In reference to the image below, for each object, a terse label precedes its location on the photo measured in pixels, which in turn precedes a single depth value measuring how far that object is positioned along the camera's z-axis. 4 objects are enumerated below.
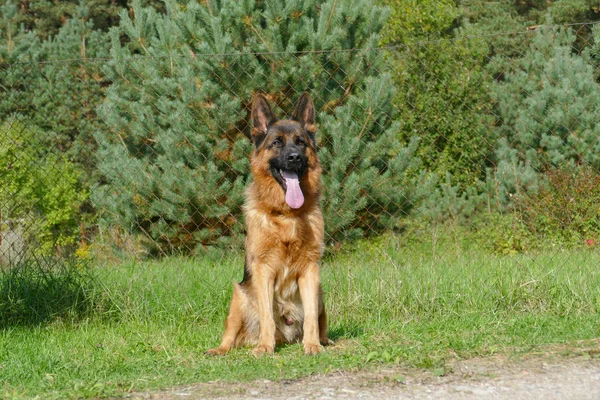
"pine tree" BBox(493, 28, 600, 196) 14.09
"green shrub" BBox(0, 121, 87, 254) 13.19
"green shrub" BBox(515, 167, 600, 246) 12.19
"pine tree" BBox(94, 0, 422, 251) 9.89
